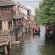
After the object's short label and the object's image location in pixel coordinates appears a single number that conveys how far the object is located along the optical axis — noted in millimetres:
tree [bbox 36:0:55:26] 28239
